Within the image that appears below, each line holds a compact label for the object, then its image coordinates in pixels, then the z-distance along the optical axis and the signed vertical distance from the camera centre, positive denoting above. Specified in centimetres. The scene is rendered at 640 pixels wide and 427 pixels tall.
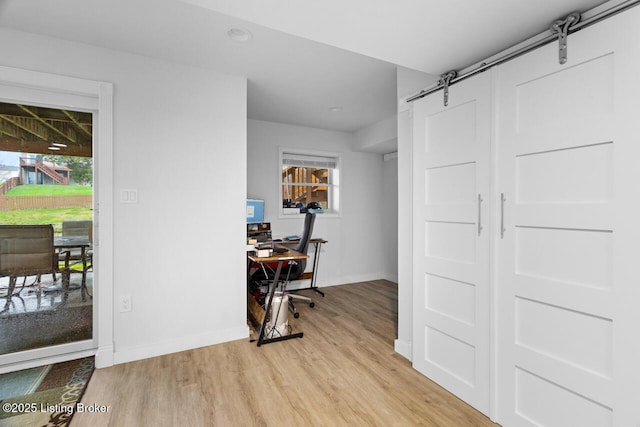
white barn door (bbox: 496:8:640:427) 122 -10
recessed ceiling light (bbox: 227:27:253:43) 215 +130
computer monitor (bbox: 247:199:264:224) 392 -1
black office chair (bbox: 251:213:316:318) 360 -70
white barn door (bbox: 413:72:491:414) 180 -19
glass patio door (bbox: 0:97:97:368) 227 -4
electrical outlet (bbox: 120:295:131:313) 244 -75
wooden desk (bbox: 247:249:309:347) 268 -79
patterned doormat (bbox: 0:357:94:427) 174 -120
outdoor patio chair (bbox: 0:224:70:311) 226 -35
